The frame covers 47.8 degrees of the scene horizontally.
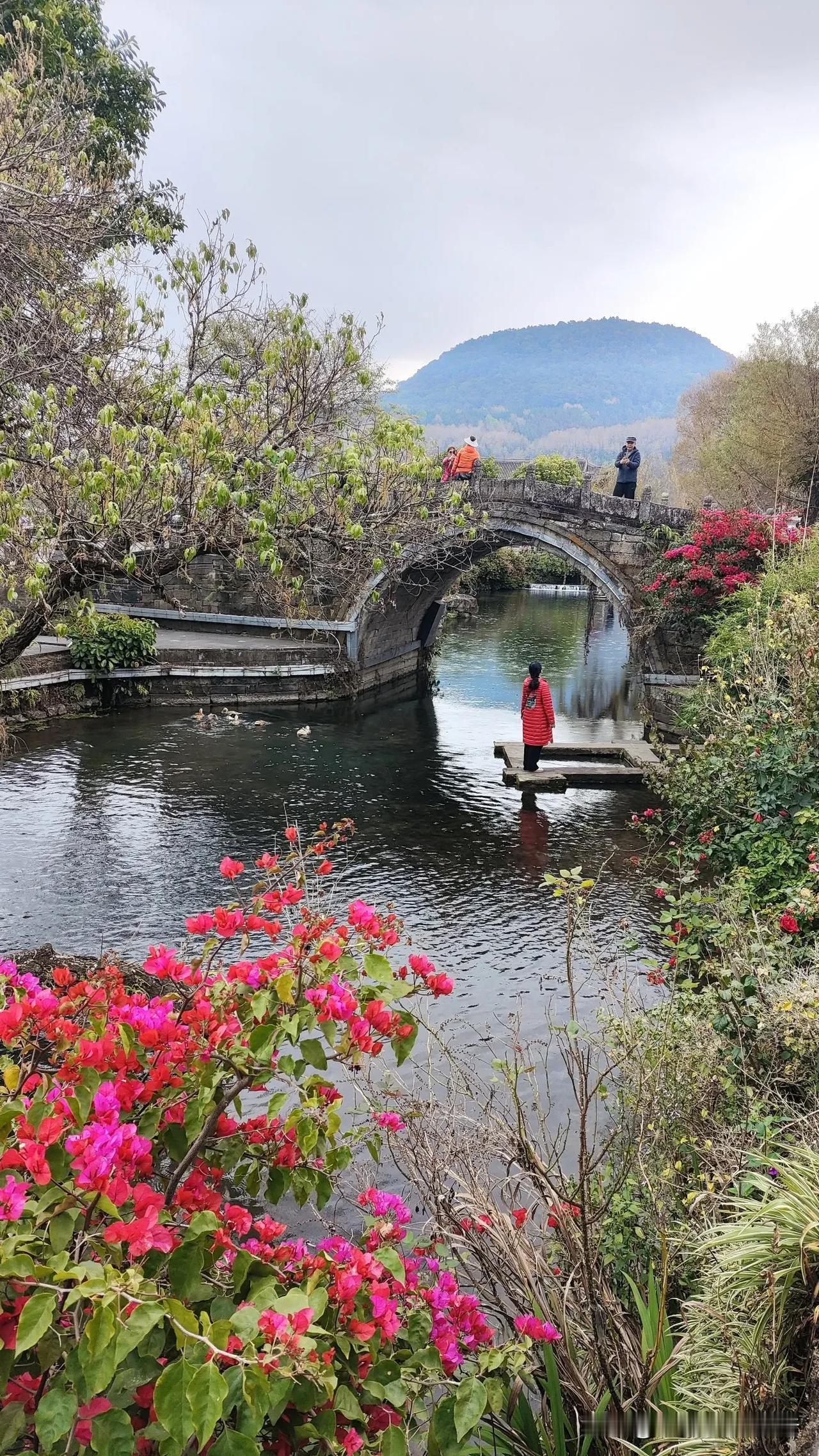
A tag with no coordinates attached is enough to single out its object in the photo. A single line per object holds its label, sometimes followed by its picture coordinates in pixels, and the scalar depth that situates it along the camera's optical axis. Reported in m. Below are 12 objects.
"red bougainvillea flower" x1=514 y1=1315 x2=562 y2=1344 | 2.78
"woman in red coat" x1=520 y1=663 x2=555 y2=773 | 13.46
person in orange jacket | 21.06
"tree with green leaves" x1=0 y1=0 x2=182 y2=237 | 17.22
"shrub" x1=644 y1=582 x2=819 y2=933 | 6.71
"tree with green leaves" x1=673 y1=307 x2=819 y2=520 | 25.66
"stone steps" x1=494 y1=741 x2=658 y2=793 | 14.18
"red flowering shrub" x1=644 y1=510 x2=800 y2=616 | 16.92
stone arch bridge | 20.14
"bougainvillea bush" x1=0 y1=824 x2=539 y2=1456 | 1.97
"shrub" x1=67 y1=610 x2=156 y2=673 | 18.03
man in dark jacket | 21.83
